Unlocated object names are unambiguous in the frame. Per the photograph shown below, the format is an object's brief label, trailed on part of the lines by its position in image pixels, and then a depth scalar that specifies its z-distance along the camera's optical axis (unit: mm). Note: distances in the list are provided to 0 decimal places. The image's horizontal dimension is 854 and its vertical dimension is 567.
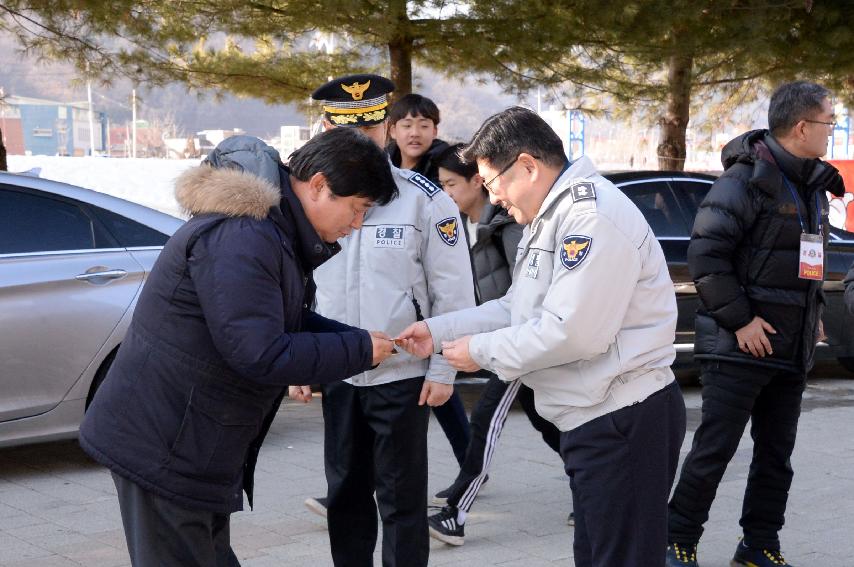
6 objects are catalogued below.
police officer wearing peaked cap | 3779
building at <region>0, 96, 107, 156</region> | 102625
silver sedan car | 5414
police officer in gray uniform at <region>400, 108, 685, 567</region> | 2793
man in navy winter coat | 2525
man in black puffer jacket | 4152
